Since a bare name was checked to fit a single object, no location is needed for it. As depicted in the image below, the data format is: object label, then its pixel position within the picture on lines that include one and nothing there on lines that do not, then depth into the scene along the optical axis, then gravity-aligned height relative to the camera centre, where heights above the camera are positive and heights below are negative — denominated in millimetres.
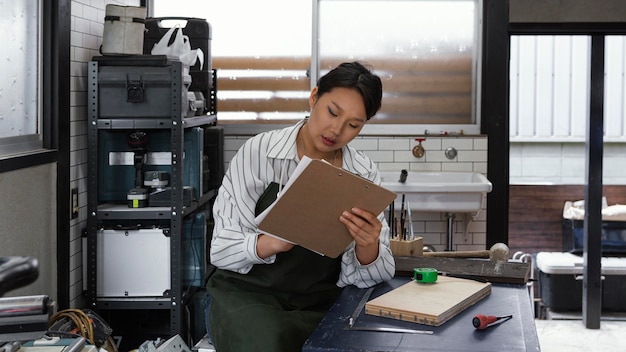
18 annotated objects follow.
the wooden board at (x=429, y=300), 2553 -440
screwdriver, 2480 -464
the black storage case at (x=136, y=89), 4676 +307
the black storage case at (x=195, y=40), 5461 +679
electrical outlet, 4617 -280
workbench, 2332 -492
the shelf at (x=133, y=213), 4676 -331
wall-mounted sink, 5543 -260
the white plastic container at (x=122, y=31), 4746 +626
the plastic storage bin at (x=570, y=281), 6734 -957
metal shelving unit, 4672 -294
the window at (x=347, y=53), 6273 +692
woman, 2926 -327
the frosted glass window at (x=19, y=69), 4016 +366
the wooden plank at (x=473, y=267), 3084 -408
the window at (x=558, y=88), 6785 +503
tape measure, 2951 -401
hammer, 3678 -422
